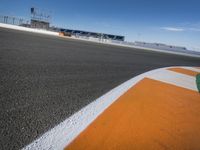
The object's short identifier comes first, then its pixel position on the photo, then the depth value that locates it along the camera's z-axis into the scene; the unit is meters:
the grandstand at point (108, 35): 74.28
